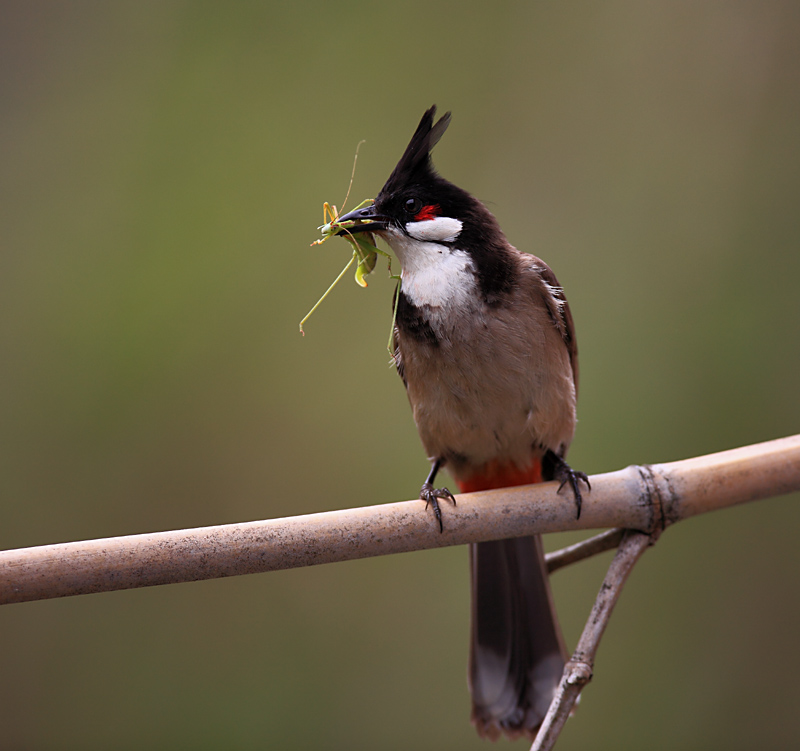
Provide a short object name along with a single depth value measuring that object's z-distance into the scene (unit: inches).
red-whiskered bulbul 162.1
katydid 162.2
